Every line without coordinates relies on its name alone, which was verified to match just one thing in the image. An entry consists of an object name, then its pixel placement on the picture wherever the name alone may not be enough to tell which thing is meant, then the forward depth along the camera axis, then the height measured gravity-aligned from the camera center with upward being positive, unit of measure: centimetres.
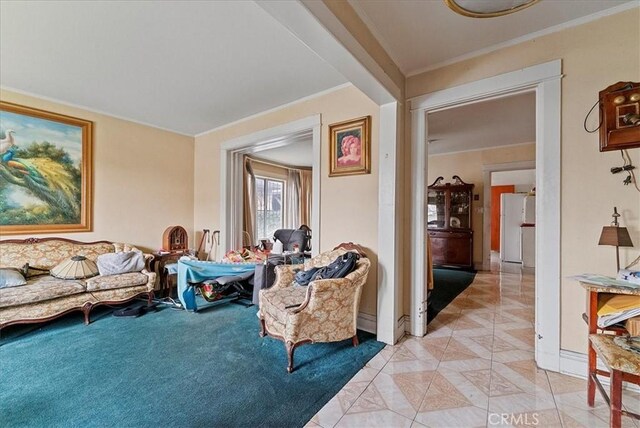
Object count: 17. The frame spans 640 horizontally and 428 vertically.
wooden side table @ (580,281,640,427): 154 -66
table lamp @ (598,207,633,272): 162 -13
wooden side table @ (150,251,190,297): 388 -78
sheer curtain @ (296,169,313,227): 729 +50
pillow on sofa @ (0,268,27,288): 259 -64
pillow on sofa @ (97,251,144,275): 320 -60
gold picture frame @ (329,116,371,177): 271 +71
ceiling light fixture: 158 +126
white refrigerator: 671 -25
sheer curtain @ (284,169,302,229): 709 +39
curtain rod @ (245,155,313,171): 595 +123
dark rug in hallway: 336 -117
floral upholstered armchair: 204 -78
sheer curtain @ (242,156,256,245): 543 +30
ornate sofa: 254 -78
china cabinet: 564 -18
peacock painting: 302 +50
